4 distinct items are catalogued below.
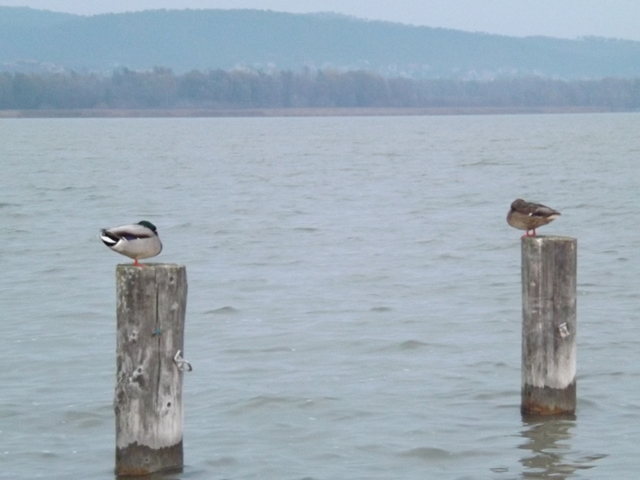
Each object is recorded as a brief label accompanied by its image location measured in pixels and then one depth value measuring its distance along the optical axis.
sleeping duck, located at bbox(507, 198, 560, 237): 18.45
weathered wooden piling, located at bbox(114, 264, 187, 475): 14.67
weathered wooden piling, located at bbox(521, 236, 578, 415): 17.02
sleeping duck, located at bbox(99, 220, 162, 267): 15.47
